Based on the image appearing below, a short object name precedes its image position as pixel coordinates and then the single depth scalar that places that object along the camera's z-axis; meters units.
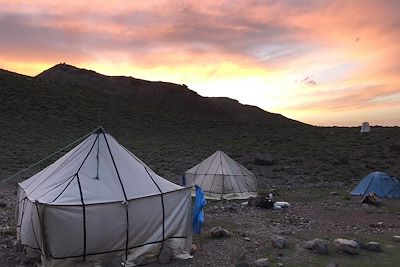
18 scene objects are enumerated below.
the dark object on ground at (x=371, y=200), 22.47
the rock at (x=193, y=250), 12.56
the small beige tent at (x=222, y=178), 24.08
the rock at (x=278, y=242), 13.38
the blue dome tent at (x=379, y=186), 25.12
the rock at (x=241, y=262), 11.32
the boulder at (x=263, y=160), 37.14
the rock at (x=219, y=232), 14.29
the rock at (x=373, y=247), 13.31
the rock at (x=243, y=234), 14.69
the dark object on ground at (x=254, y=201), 21.00
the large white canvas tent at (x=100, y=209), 10.68
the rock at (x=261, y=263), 11.52
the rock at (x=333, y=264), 11.30
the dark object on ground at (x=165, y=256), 11.77
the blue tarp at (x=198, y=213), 12.69
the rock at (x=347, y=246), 12.92
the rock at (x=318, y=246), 12.91
